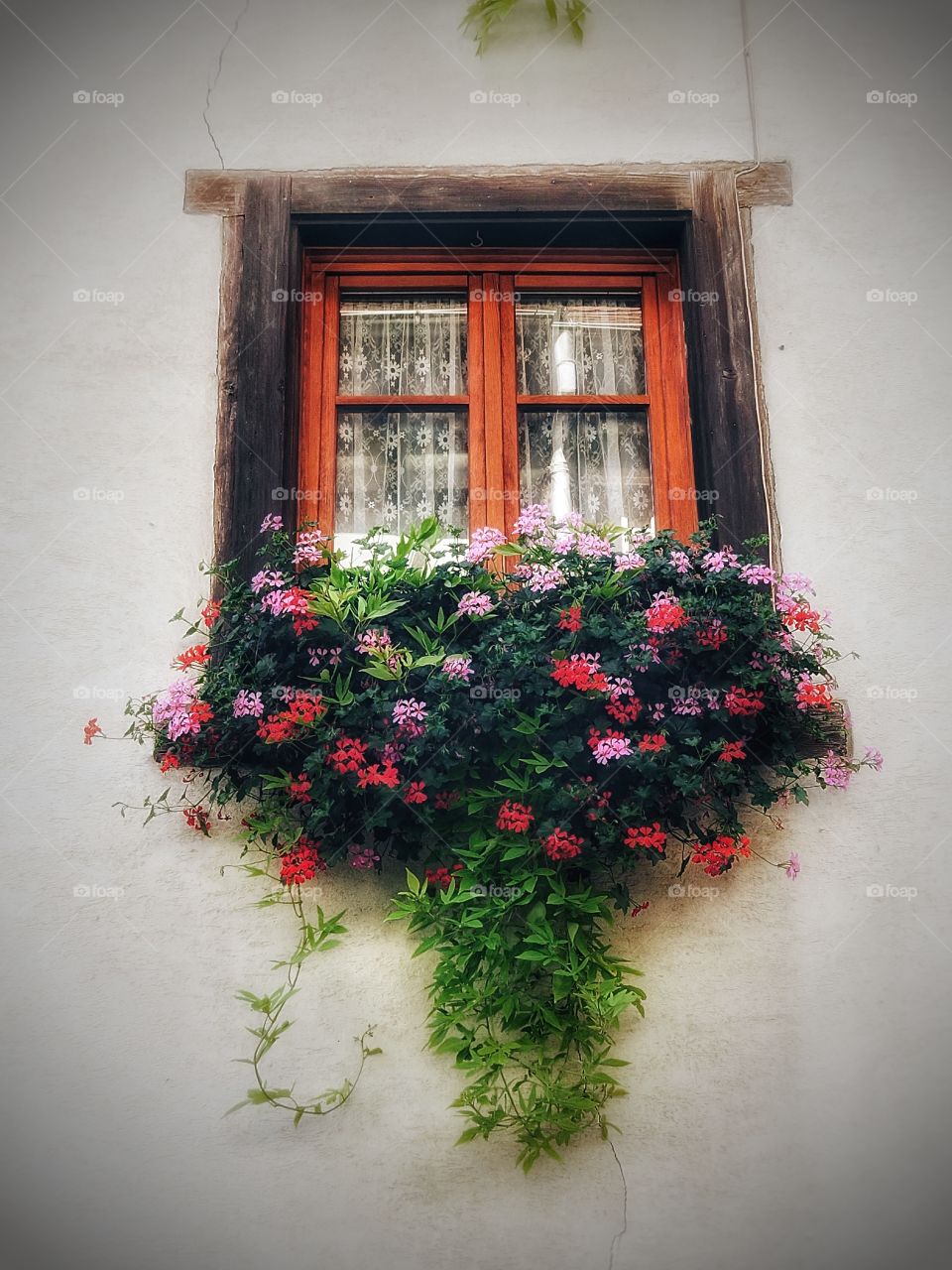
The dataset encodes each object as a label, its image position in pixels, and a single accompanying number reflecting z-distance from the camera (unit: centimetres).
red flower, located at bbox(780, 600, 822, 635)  297
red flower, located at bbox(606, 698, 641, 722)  278
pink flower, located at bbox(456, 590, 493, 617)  290
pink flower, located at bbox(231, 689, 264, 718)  284
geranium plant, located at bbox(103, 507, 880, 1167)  279
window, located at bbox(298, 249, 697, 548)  362
